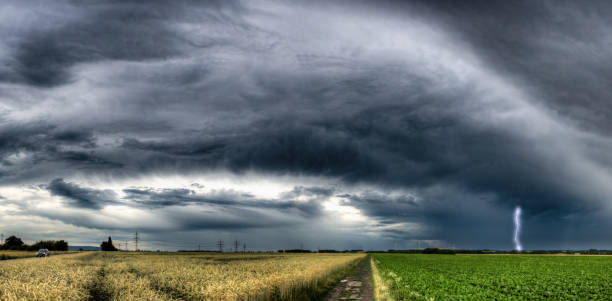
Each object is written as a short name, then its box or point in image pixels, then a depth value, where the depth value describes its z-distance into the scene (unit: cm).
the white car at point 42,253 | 8523
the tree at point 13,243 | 15350
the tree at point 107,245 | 19638
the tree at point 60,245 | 17074
